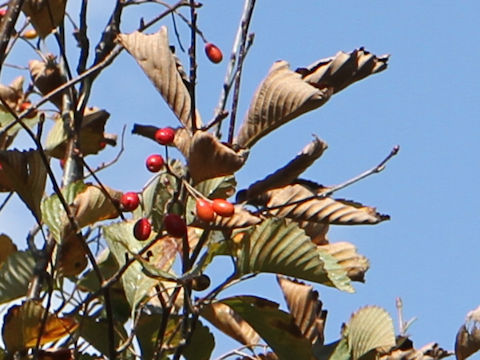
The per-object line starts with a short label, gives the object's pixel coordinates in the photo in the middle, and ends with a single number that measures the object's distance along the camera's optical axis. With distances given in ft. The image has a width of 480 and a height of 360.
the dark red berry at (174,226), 12.63
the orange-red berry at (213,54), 13.33
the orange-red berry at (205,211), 12.60
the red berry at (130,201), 12.85
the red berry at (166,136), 12.72
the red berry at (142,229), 12.72
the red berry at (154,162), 12.86
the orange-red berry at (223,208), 12.61
